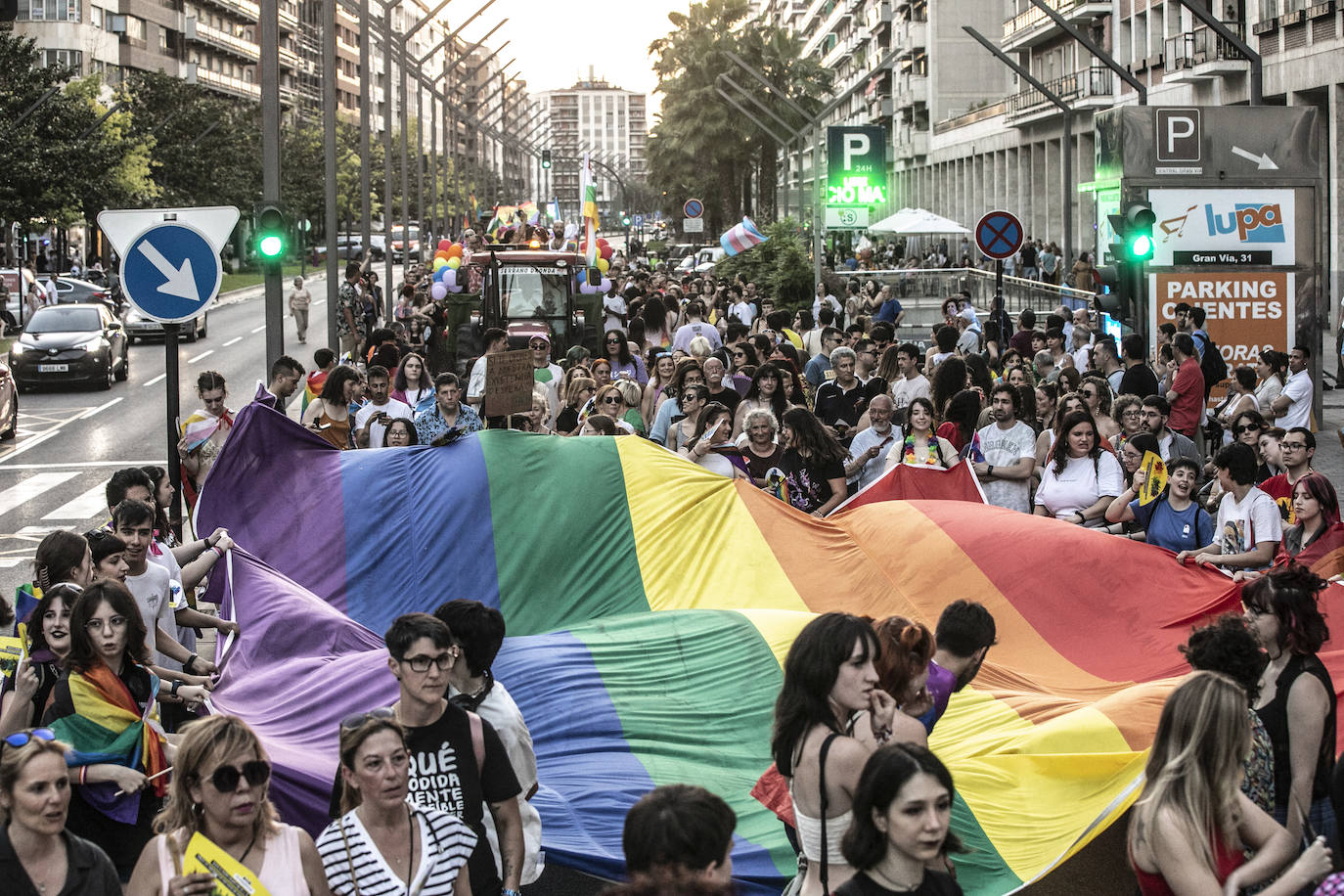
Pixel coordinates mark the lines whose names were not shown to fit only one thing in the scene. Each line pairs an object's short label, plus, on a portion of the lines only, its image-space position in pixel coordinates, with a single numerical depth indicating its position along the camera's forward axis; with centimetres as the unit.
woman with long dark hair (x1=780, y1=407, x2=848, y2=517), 1136
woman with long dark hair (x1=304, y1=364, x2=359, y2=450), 1385
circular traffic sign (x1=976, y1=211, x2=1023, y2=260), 1912
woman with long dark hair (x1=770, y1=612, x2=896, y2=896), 496
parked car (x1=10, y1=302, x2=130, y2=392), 3166
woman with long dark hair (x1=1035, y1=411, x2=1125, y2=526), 1138
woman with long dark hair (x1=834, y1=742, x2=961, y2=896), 441
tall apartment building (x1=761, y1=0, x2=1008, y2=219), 8219
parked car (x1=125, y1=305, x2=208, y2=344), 4250
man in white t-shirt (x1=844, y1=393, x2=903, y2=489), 1245
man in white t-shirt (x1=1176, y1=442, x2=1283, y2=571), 956
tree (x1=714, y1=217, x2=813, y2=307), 3809
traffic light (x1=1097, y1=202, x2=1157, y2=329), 1991
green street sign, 3662
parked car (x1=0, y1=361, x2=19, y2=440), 2467
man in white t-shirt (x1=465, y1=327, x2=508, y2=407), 1546
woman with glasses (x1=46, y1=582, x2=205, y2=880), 600
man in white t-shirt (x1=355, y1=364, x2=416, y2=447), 1316
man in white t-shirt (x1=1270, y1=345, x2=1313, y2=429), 1694
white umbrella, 4672
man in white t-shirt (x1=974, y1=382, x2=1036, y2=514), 1205
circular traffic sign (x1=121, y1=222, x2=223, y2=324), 1029
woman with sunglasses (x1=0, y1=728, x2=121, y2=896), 476
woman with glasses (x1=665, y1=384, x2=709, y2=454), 1289
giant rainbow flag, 718
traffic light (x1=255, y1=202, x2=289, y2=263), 1767
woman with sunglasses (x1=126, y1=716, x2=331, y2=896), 480
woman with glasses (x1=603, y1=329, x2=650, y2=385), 1709
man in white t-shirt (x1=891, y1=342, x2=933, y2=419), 1446
